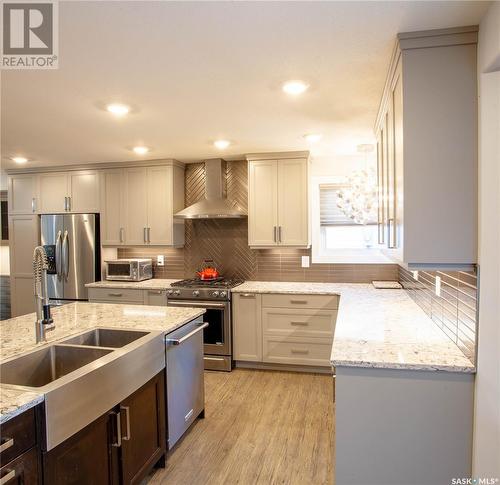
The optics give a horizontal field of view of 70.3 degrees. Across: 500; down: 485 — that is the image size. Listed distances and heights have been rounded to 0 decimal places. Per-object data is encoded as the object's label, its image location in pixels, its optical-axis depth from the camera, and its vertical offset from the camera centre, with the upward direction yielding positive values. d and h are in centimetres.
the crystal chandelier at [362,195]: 304 +38
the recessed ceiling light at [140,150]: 374 +98
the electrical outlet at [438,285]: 222 -30
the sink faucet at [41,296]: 184 -28
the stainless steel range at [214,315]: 383 -81
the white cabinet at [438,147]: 161 +42
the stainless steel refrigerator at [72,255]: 443 -17
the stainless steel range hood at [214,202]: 400 +44
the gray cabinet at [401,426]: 158 -86
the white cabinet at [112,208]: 446 +42
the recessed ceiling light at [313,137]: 328 +96
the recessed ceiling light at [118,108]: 249 +95
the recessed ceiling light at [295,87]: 215 +94
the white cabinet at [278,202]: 395 +42
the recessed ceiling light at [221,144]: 348 +97
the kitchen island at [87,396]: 131 -68
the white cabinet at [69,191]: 454 +65
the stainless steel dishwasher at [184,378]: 227 -96
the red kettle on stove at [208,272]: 421 -38
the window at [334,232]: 418 +8
